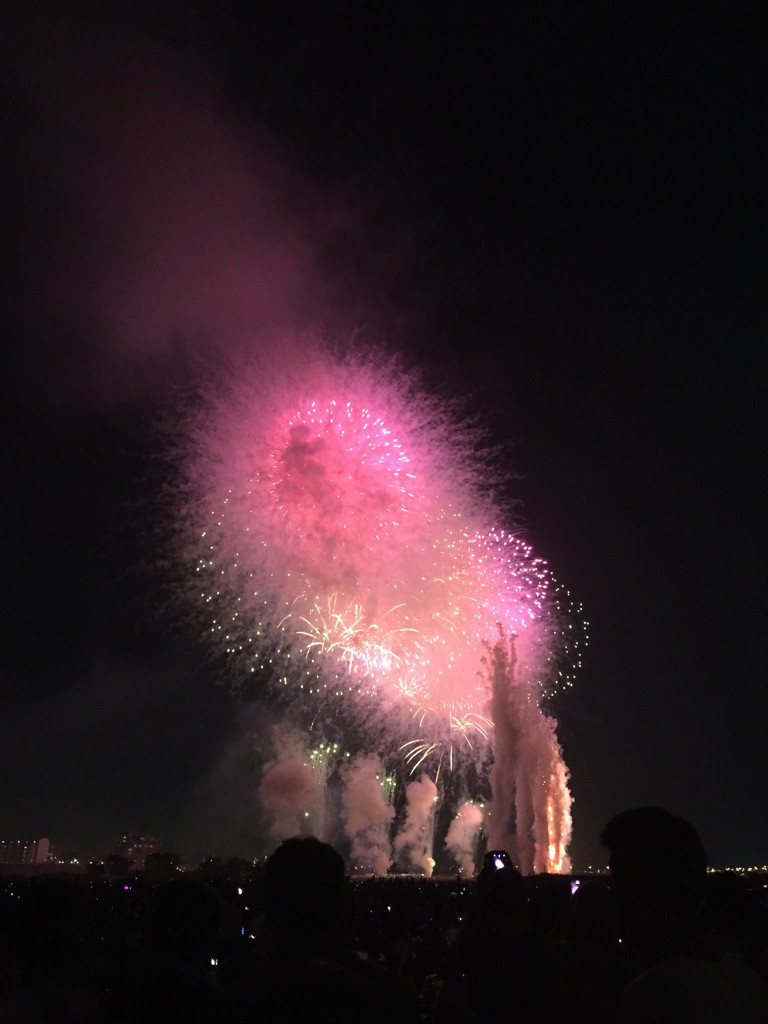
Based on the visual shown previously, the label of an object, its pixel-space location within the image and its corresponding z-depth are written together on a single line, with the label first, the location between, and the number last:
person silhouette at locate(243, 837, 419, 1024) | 2.07
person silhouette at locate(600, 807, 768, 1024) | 2.20
